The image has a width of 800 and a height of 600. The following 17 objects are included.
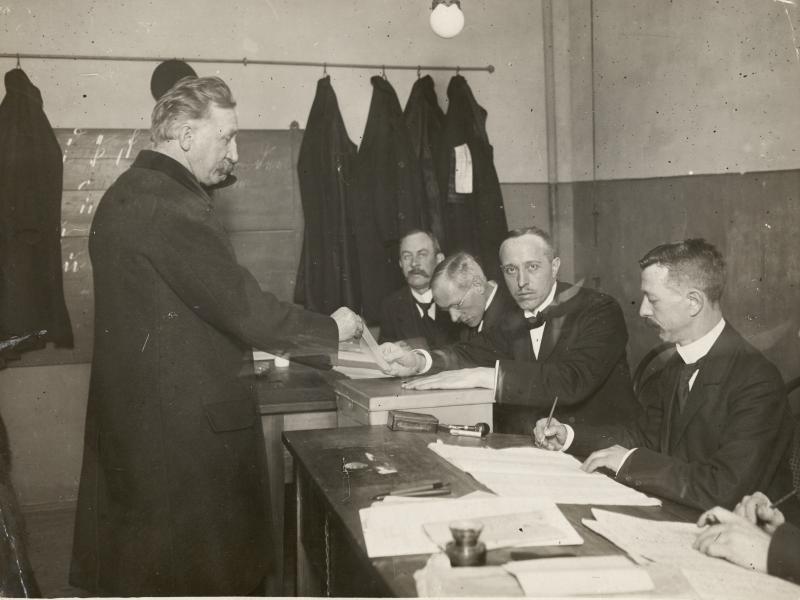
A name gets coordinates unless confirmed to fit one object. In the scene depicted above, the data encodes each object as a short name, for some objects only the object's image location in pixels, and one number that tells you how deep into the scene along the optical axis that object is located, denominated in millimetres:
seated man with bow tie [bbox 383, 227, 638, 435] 2592
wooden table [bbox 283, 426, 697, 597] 1336
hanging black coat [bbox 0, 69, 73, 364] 4031
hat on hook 4332
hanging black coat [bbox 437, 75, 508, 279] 4574
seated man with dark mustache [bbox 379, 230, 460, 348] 3814
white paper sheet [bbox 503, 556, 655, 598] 1181
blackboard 4348
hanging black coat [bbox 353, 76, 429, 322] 4441
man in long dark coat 2006
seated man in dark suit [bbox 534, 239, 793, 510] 1791
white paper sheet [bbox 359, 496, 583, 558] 1370
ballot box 2445
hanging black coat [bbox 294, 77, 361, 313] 4465
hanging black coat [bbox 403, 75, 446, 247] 4527
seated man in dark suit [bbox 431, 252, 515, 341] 3277
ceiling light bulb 4016
